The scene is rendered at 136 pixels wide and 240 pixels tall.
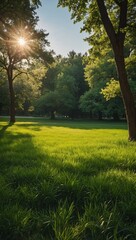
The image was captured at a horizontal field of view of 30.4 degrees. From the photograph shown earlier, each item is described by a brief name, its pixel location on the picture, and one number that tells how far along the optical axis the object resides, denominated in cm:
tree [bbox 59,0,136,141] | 1108
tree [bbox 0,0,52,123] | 2403
